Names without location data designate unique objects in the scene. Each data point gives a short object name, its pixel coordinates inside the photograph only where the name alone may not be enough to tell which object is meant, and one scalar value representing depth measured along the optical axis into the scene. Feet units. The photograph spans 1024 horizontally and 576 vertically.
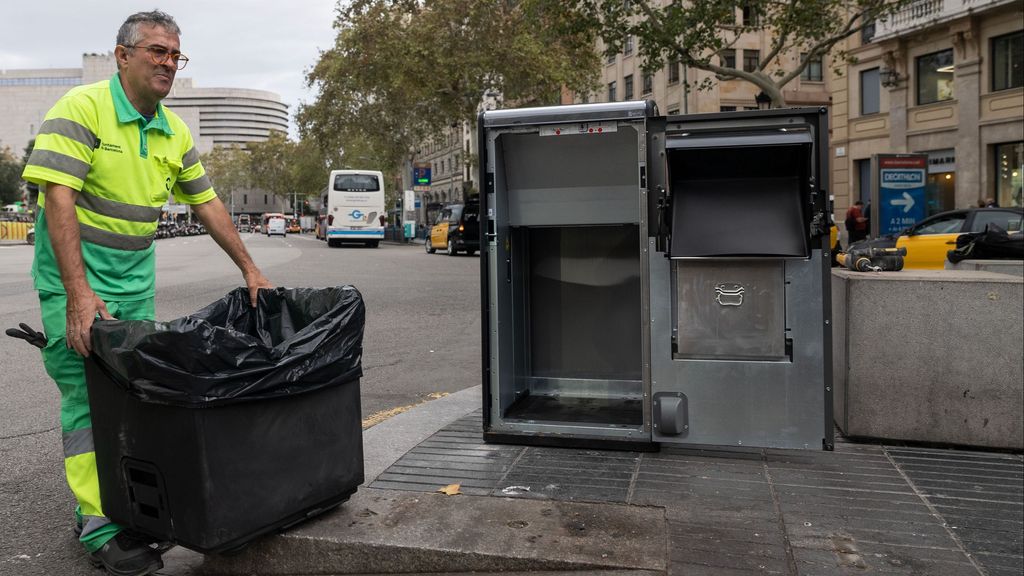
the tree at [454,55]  110.01
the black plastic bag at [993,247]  23.54
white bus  132.67
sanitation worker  9.76
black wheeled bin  9.21
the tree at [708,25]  64.44
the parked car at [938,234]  44.88
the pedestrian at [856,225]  73.56
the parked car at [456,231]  93.41
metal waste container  13.35
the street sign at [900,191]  57.57
